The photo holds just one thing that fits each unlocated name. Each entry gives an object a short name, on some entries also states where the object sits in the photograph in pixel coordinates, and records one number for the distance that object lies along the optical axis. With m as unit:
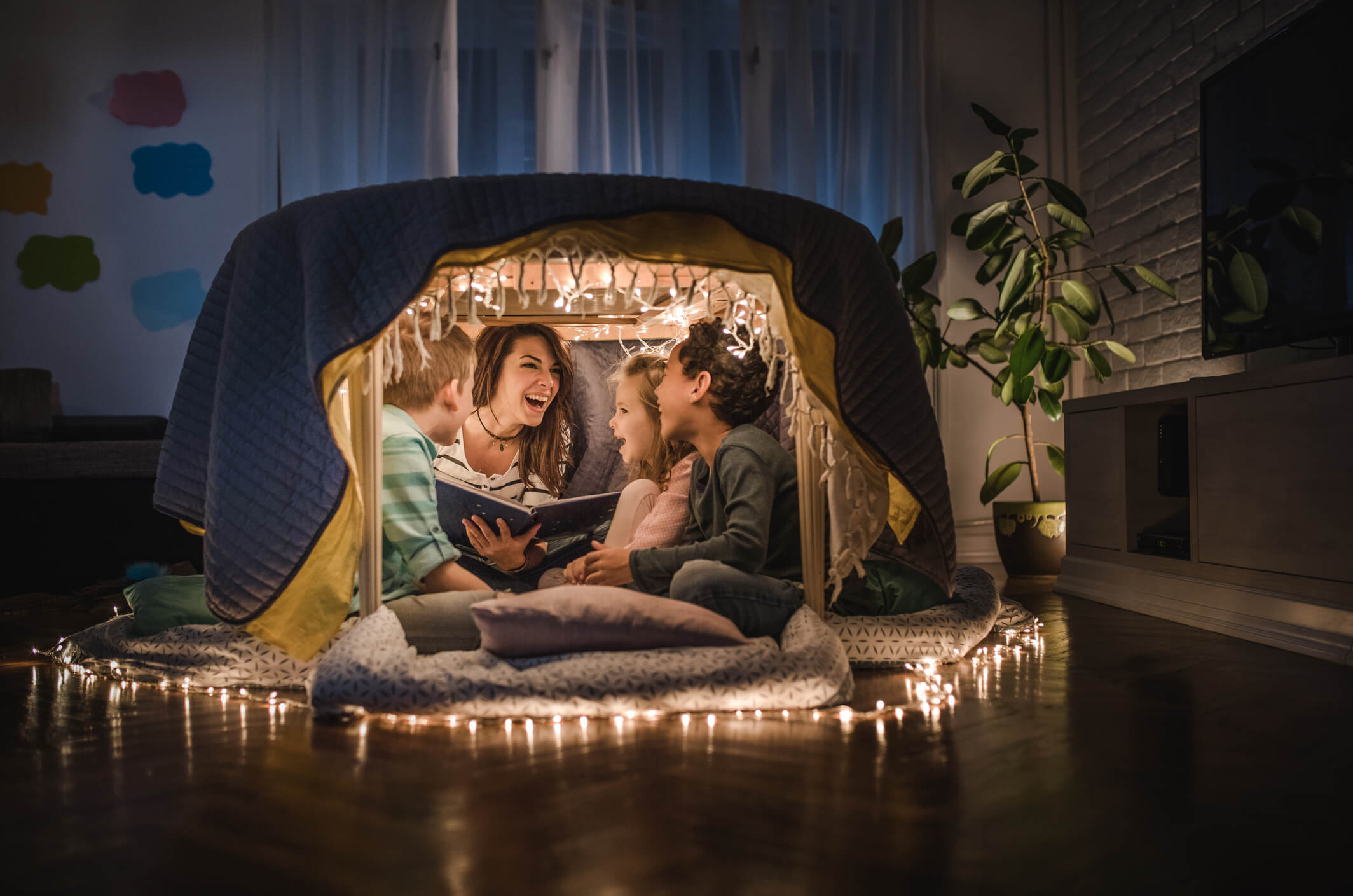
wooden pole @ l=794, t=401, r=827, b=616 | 1.58
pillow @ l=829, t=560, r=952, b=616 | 1.70
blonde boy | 1.60
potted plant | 2.69
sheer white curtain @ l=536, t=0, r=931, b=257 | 3.39
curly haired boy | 1.50
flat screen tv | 1.84
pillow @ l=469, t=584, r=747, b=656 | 1.33
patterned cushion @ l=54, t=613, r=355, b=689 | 1.44
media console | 1.65
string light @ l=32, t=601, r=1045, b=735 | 1.23
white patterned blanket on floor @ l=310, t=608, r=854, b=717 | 1.22
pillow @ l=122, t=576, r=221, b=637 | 1.63
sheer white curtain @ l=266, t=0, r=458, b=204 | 3.35
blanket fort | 1.29
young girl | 1.80
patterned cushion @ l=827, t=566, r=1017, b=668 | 1.57
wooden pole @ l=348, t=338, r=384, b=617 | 1.46
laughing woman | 1.86
